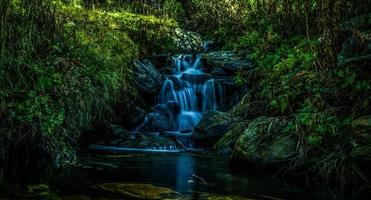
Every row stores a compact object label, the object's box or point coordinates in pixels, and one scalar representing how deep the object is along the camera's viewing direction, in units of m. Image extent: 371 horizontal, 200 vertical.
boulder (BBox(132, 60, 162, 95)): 9.61
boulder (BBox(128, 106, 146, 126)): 8.89
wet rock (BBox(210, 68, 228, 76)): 10.38
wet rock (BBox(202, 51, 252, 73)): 10.14
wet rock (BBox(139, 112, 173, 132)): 8.78
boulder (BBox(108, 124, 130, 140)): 7.89
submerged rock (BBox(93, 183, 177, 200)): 3.71
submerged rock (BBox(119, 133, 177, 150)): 7.45
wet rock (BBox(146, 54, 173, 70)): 10.93
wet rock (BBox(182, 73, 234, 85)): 10.01
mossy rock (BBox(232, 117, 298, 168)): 5.53
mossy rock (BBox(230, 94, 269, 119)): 7.47
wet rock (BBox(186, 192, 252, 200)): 3.79
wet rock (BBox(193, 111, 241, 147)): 7.78
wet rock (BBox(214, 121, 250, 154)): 7.03
